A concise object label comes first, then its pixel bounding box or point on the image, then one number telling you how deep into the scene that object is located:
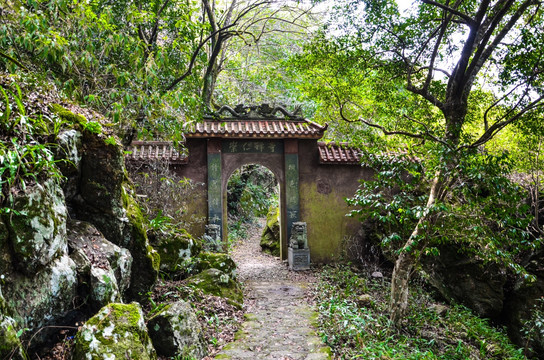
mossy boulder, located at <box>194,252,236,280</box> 7.19
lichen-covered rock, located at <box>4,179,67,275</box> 3.16
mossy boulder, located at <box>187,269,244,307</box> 6.50
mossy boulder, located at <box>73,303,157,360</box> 3.14
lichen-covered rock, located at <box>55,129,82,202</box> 4.19
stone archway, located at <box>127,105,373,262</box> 10.48
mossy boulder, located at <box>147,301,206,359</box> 4.34
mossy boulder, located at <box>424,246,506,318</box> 8.76
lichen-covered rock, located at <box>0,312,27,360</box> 2.73
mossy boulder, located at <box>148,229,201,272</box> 6.81
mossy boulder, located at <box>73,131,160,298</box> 4.69
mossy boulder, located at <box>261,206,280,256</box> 13.12
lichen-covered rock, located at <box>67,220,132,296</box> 3.93
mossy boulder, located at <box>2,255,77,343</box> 3.10
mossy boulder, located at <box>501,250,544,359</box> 7.58
